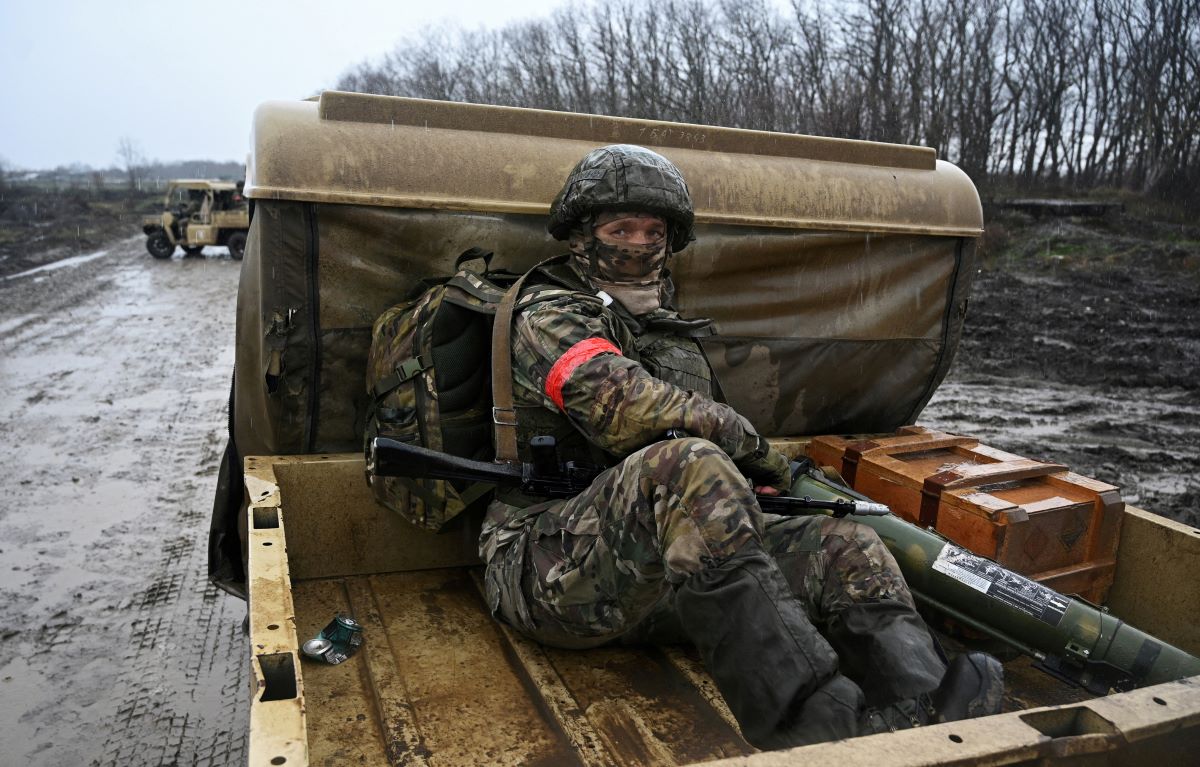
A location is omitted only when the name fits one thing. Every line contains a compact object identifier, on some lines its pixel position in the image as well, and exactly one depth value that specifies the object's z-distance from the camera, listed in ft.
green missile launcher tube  7.79
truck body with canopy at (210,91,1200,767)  7.04
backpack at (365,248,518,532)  9.32
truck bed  5.28
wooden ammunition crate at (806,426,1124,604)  9.67
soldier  6.49
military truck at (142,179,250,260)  76.48
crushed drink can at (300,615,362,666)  8.49
